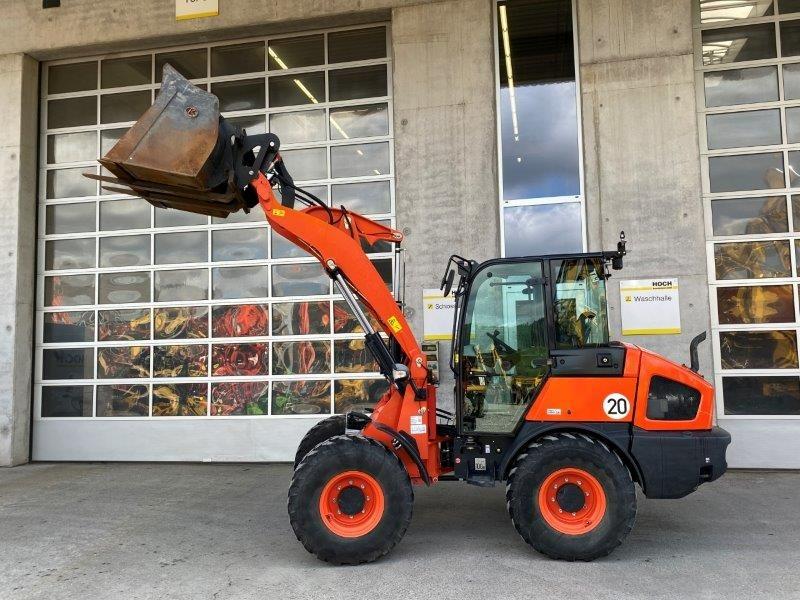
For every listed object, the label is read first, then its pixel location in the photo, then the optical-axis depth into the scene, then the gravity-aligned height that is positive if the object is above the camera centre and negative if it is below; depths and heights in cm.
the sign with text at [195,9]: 805 +442
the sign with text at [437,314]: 740 +21
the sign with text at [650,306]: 700 +24
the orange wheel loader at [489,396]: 410 -49
